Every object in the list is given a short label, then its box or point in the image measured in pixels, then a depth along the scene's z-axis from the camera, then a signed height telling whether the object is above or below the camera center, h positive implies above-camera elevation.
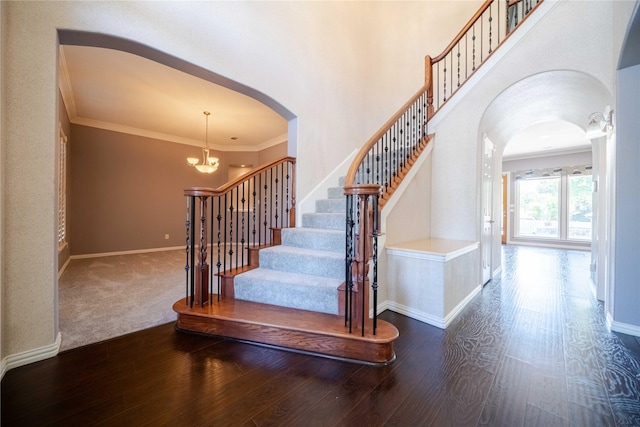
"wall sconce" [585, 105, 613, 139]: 2.47 +0.84
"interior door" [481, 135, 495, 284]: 3.57 +0.05
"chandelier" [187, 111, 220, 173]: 5.20 +1.00
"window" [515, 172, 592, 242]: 7.36 +0.15
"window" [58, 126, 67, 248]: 4.42 +0.38
